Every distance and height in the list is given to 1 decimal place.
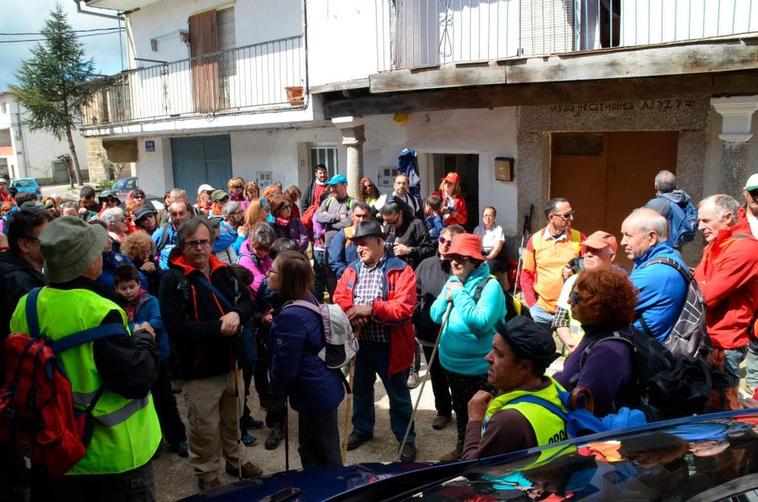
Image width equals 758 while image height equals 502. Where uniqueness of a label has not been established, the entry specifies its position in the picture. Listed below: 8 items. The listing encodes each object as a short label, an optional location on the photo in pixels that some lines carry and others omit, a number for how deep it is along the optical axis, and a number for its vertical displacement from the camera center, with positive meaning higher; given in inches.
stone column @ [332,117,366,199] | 395.5 +8.4
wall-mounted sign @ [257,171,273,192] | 542.9 -15.5
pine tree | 1212.5 +179.4
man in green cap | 97.7 -33.2
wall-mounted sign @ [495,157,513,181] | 364.8 -8.0
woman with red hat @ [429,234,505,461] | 149.5 -40.4
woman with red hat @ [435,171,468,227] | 329.1 -25.6
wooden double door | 326.3 -10.6
